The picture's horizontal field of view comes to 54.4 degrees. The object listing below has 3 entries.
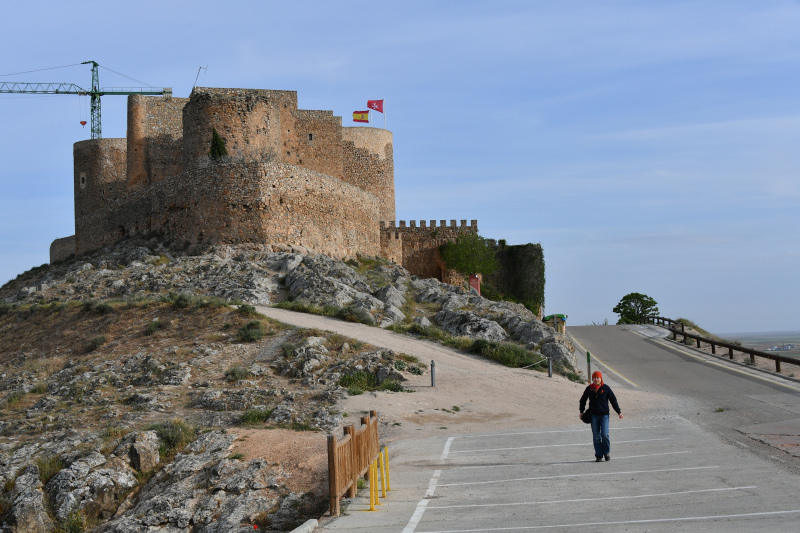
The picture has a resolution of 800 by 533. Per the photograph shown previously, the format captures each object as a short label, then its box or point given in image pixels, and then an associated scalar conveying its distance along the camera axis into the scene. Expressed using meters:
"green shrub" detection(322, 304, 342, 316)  28.83
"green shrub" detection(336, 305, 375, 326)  28.25
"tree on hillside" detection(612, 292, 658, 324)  61.94
